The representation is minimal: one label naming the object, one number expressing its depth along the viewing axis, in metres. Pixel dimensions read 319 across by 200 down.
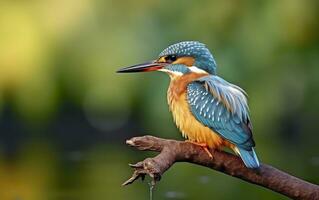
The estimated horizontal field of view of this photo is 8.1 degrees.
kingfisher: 7.32
